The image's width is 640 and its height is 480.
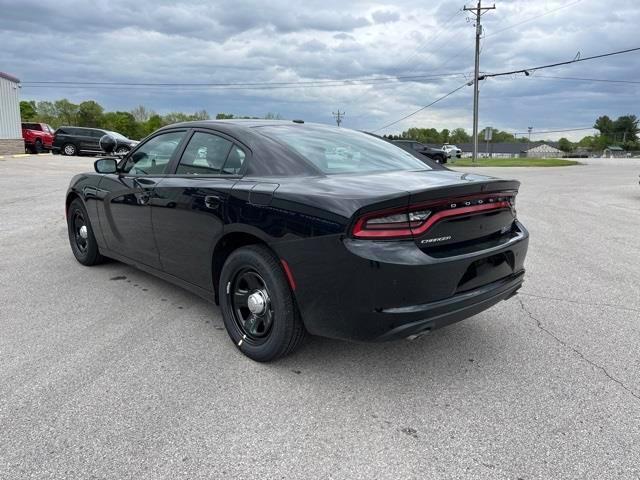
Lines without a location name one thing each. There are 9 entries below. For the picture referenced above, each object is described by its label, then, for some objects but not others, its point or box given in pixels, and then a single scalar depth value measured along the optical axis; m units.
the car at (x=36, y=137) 30.34
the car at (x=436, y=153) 30.36
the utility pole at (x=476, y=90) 35.42
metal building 26.33
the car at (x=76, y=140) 29.11
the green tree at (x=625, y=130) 131.20
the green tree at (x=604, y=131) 136.38
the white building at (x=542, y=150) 104.21
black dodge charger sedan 2.61
